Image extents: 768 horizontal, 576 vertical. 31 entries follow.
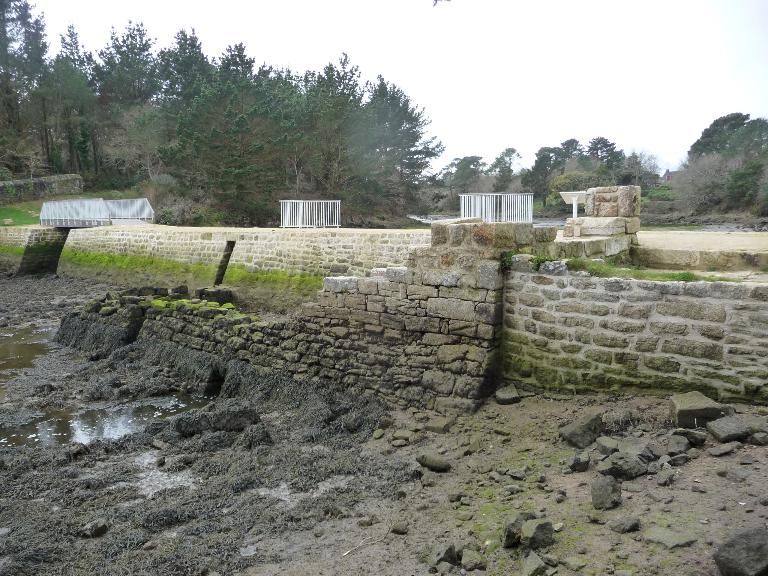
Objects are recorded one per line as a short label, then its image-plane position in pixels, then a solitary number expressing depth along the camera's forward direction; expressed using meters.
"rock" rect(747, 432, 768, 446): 4.45
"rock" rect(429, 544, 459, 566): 3.95
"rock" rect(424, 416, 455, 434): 6.60
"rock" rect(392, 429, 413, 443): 6.62
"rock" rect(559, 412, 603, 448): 5.42
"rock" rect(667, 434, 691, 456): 4.60
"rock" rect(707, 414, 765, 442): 4.58
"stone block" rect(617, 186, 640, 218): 9.21
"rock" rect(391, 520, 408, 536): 4.56
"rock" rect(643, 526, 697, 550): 3.41
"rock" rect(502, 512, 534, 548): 3.90
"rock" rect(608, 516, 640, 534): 3.72
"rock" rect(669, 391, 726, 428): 4.95
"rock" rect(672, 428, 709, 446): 4.68
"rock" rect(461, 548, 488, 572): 3.82
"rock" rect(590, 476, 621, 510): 4.08
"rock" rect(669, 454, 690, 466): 4.45
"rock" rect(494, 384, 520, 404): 6.65
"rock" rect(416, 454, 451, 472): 5.65
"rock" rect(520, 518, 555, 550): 3.79
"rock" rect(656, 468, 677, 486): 4.21
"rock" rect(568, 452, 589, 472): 4.91
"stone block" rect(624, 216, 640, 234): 9.18
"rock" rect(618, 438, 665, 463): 4.63
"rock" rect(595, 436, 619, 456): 4.92
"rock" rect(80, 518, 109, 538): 5.04
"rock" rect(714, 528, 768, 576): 2.91
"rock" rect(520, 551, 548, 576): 3.52
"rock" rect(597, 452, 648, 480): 4.43
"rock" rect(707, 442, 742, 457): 4.43
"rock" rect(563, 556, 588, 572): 3.47
